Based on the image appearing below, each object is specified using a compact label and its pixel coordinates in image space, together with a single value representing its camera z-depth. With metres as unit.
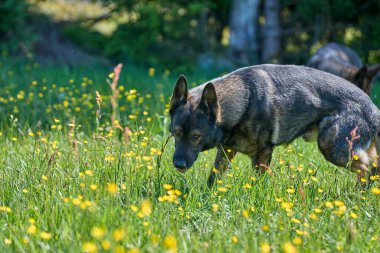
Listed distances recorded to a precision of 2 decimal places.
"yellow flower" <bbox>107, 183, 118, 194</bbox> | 6.57
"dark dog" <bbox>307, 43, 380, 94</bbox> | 15.33
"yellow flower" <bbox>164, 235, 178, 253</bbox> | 5.80
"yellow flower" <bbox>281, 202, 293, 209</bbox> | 7.16
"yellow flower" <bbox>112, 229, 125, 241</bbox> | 5.55
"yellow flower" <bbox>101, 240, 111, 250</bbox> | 5.55
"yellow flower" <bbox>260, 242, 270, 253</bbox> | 5.86
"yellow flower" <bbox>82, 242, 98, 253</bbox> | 5.57
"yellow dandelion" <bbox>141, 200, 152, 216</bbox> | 6.54
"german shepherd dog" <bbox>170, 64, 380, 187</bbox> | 9.75
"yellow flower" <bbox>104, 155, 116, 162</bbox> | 8.98
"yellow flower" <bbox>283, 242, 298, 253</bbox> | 5.59
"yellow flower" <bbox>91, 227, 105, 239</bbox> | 5.54
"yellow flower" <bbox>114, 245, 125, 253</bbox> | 5.81
